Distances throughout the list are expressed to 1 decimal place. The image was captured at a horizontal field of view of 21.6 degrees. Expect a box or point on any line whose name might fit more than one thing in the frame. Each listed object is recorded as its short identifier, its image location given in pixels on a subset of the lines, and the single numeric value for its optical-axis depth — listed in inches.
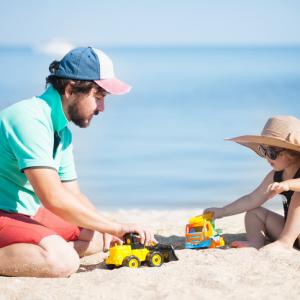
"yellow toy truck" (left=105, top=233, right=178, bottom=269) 186.5
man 178.1
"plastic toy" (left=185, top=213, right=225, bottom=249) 211.9
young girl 206.1
